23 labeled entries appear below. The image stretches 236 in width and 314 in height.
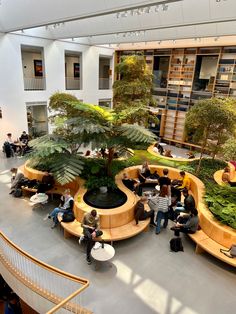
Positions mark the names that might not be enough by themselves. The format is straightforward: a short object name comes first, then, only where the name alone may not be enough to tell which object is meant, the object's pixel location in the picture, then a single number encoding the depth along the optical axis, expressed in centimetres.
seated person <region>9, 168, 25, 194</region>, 807
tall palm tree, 658
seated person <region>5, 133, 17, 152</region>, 1220
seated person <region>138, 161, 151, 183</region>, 880
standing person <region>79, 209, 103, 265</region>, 536
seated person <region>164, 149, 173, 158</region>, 1119
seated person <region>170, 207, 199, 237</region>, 593
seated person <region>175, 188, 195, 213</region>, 620
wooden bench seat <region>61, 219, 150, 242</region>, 584
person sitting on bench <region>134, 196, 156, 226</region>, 630
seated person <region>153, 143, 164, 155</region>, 1184
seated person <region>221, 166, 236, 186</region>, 796
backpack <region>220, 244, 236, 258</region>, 520
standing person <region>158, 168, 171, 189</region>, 720
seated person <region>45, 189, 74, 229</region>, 656
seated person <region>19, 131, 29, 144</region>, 1270
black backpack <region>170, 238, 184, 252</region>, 587
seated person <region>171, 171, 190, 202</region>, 763
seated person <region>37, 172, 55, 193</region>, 765
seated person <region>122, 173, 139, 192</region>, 811
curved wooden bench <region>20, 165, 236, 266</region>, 557
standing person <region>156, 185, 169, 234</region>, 636
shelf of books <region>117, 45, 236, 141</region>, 1335
